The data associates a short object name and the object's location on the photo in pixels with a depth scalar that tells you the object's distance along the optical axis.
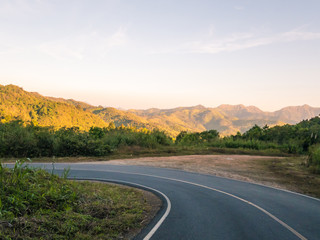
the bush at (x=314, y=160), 19.58
